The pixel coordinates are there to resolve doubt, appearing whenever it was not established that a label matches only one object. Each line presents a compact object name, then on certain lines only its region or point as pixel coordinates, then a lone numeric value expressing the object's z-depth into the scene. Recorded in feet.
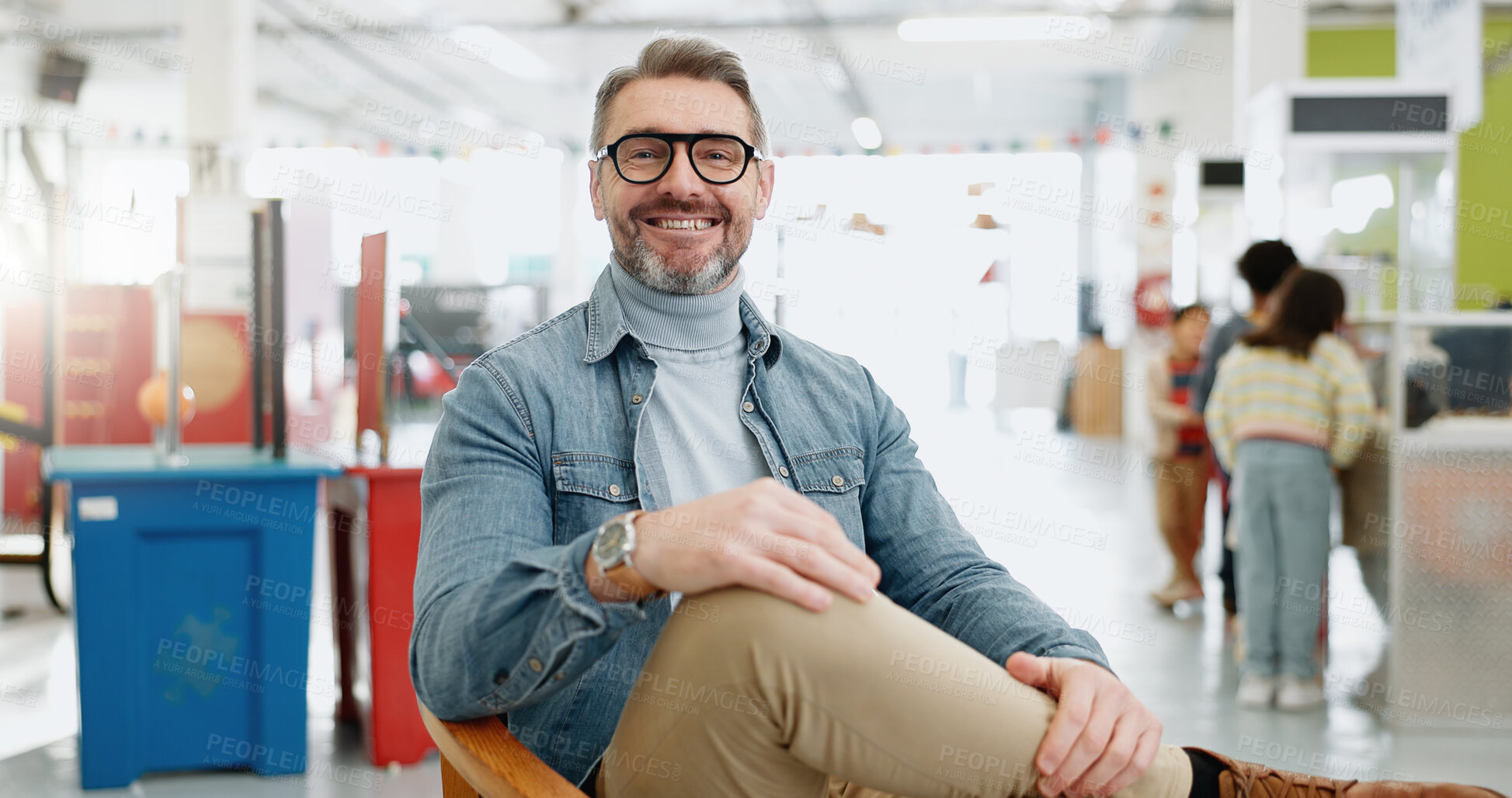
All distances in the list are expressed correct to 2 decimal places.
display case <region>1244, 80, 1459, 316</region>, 16.67
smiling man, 3.46
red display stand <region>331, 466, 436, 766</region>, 9.75
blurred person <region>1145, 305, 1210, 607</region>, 16.14
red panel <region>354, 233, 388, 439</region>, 9.97
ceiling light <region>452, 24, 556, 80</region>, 36.24
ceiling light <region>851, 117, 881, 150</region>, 44.55
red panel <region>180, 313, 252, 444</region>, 17.30
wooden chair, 3.61
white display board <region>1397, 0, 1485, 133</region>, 15.65
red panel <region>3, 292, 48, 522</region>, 19.15
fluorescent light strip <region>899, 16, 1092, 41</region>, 29.89
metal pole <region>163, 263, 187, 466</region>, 9.82
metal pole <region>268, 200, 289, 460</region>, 9.78
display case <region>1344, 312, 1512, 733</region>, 11.05
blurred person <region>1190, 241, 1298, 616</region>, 13.29
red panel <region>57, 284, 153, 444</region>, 18.69
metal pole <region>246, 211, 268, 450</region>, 9.85
